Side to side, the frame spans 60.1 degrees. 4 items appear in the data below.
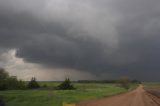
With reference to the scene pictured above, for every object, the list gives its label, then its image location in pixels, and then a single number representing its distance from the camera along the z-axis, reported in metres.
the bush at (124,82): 43.40
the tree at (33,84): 37.17
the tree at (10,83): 37.37
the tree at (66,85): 32.52
